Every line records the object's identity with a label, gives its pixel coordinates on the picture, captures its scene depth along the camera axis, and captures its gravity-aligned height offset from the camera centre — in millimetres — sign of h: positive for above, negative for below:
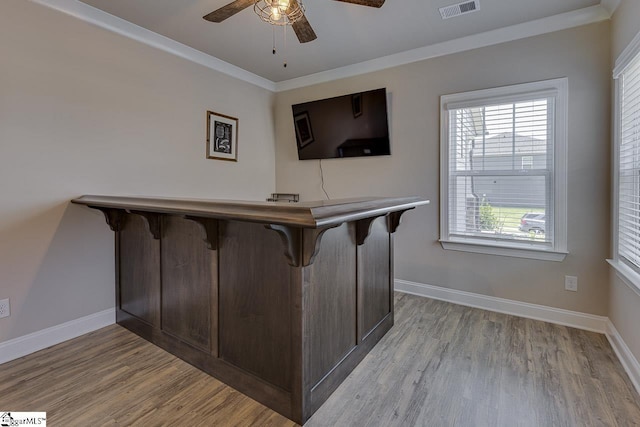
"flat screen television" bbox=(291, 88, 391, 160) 3355 +957
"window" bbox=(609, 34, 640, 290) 1910 +281
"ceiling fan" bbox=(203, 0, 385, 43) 1724 +1181
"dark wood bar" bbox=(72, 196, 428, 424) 1442 -463
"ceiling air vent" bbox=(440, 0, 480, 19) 2381 +1569
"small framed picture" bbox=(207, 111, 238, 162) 3377 +814
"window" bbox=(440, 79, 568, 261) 2582 +343
